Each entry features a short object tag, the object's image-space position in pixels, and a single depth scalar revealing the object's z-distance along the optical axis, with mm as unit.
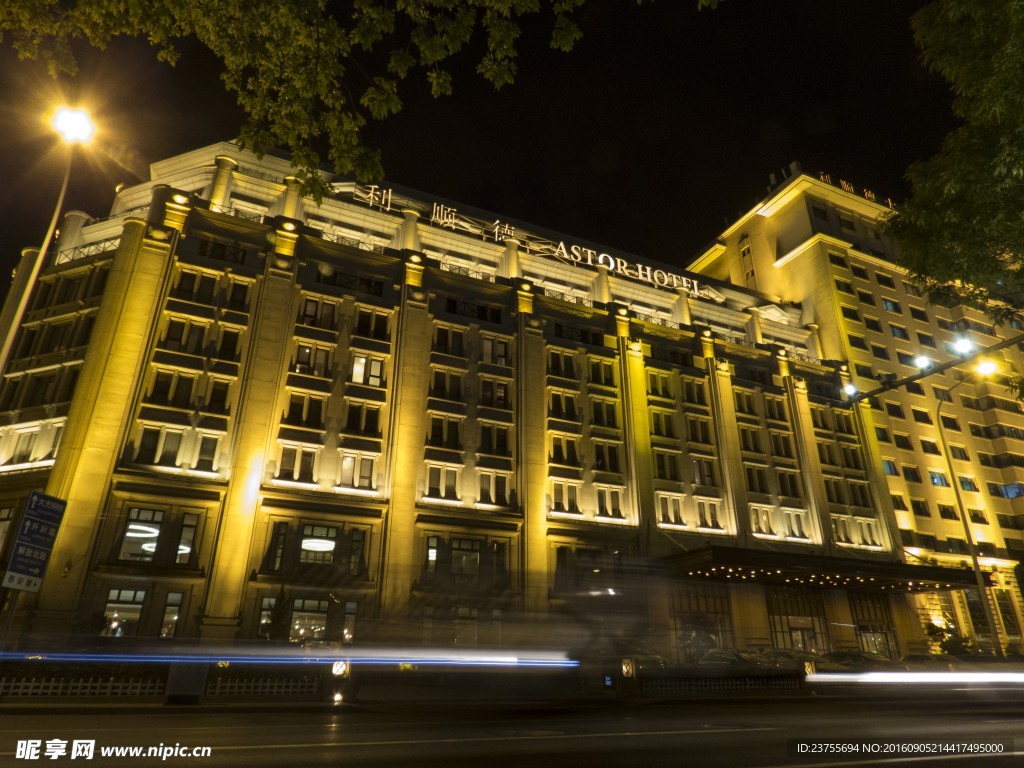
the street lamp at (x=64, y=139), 11914
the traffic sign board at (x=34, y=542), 12992
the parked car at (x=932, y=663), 31359
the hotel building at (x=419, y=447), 29938
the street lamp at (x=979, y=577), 32188
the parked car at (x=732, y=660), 28297
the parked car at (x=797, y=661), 30078
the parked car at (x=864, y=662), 30656
